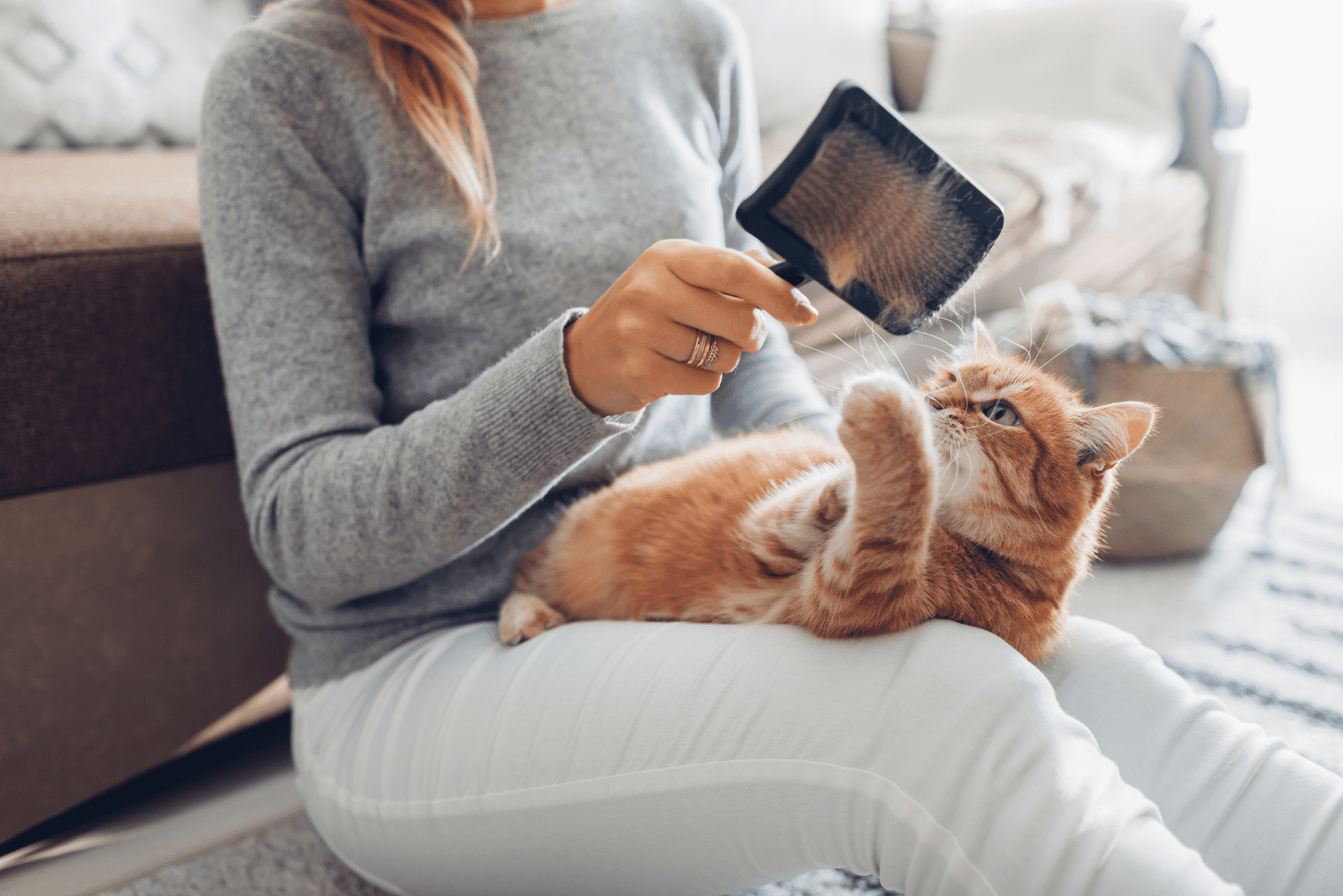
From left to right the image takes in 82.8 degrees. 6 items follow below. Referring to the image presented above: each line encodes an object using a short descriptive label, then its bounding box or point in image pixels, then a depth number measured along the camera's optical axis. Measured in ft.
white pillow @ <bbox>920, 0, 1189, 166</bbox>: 7.70
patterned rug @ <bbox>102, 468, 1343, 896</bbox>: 2.67
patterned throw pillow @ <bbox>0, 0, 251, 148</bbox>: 4.20
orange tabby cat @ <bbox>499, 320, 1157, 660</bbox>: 1.79
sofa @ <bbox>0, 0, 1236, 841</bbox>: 2.54
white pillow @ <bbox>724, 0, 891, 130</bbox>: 7.71
